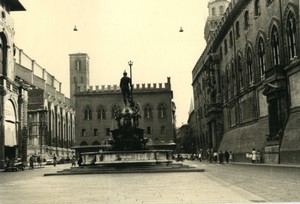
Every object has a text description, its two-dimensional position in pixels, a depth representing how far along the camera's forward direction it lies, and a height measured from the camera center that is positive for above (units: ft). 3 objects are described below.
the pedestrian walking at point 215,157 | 135.60 -4.08
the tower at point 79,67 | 354.95 +65.19
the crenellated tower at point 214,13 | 268.62 +81.78
